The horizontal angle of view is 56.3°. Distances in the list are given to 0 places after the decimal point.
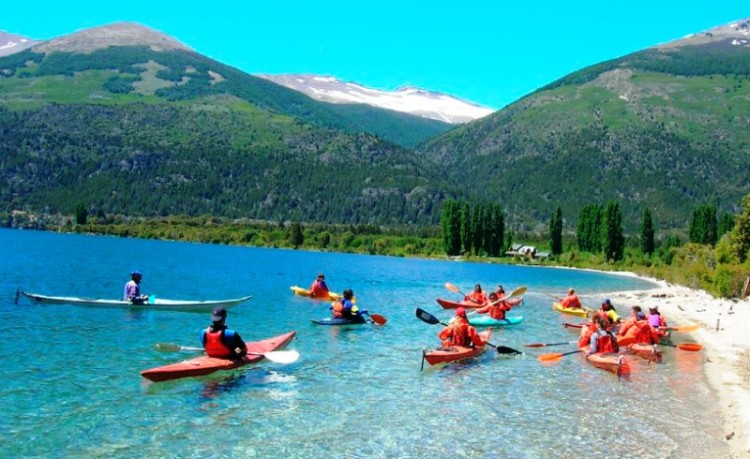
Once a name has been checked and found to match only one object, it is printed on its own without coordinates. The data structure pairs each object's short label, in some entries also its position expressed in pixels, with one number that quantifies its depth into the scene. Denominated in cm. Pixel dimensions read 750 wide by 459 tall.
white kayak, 4169
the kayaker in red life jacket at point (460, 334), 2956
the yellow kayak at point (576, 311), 5199
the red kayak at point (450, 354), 2791
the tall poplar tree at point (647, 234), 17875
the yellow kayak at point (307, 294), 5520
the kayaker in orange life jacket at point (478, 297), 5111
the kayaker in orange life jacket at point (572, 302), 5334
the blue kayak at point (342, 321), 3943
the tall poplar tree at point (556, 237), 19400
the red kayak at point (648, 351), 3183
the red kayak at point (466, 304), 5103
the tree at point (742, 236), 8169
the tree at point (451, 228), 18738
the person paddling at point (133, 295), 4150
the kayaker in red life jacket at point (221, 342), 2397
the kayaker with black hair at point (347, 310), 3934
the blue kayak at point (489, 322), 4406
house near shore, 19450
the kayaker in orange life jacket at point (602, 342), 3025
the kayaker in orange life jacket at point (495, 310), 4447
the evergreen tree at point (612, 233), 16900
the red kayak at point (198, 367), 2255
